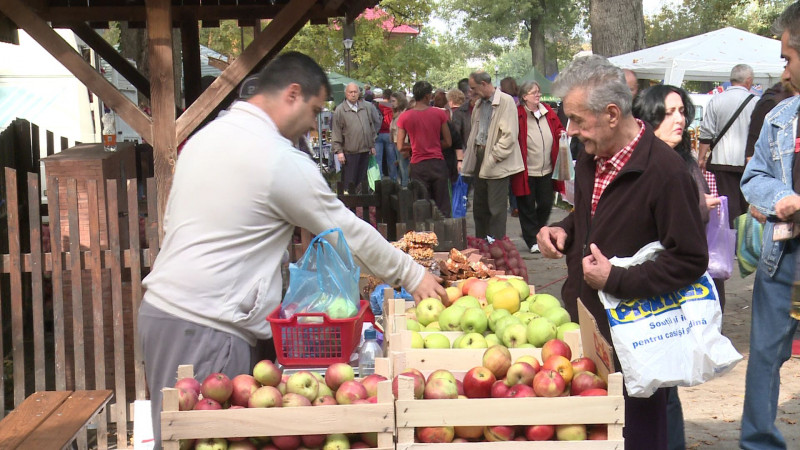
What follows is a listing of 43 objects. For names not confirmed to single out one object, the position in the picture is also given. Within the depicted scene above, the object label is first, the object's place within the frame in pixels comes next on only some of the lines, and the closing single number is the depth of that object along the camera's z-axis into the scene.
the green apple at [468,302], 4.05
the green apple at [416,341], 3.65
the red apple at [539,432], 2.83
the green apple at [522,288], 4.29
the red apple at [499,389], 2.97
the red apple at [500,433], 2.83
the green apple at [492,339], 3.65
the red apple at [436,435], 2.83
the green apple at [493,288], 4.25
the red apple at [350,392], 2.87
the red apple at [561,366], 3.02
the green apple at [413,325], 4.00
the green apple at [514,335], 3.57
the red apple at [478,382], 3.04
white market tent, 14.94
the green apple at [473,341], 3.55
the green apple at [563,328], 3.58
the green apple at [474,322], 3.83
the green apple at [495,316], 3.82
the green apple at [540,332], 3.54
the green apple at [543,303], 3.92
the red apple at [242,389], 2.93
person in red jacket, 10.77
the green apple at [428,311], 4.07
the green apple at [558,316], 3.78
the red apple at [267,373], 3.02
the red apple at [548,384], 2.89
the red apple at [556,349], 3.24
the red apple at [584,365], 3.07
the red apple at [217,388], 2.89
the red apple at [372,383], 2.92
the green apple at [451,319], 3.88
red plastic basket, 3.46
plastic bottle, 3.64
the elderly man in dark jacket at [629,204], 3.27
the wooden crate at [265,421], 2.73
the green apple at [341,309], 3.55
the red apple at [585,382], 2.95
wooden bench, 4.11
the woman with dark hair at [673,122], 4.21
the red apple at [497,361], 3.12
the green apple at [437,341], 3.63
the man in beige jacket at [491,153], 10.31
